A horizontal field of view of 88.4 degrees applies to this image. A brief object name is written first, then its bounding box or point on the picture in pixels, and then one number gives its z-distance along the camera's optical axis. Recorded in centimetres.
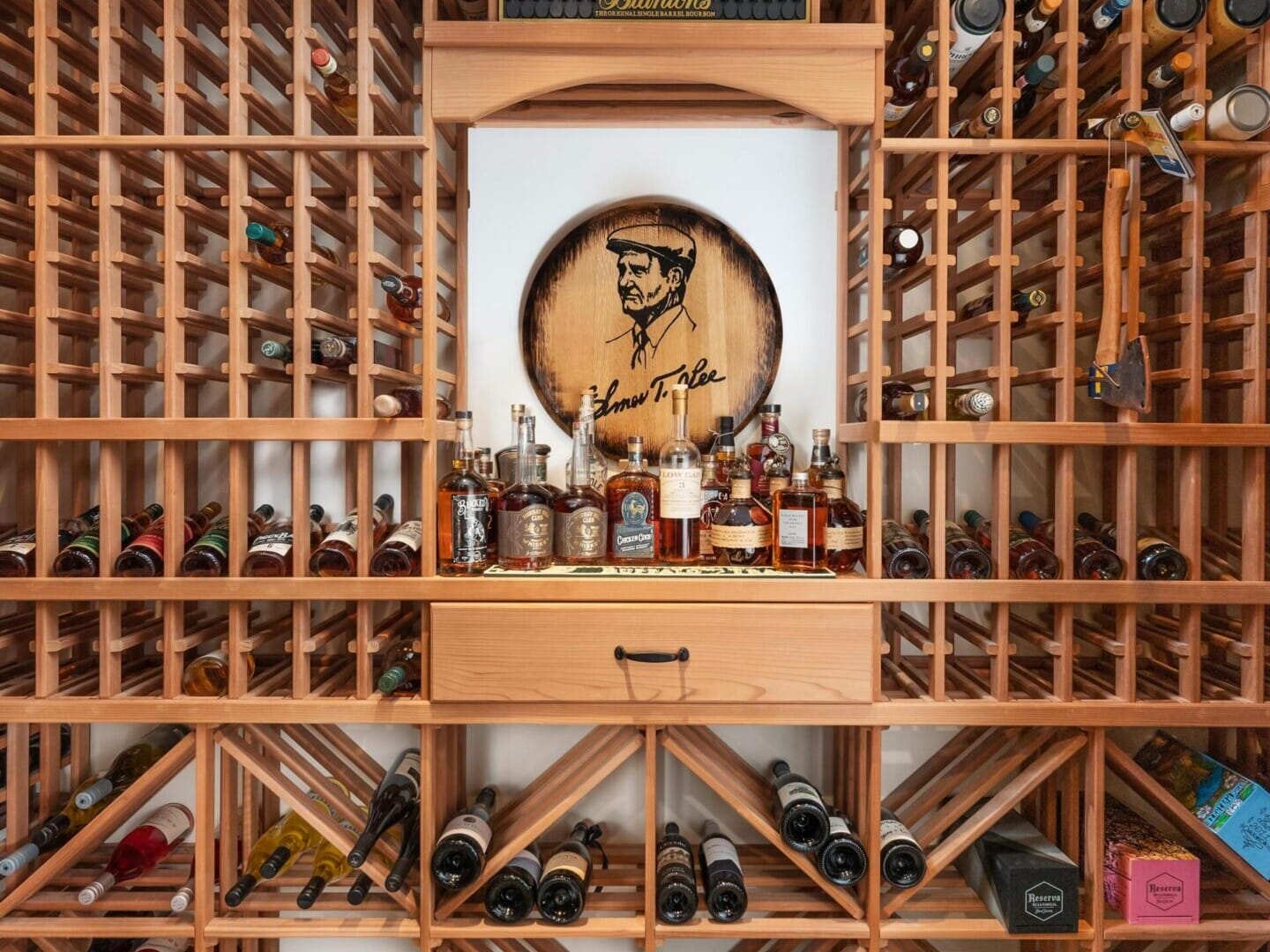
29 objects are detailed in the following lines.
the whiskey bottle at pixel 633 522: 130
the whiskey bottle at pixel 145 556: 123
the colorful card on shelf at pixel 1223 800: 124
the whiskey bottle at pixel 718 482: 135
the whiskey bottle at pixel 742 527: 129
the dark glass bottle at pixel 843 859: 124
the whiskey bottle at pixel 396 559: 125
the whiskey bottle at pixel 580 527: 131
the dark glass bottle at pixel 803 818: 125
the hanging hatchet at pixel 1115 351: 117
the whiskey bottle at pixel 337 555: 125
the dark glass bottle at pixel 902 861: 123
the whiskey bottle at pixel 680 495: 129
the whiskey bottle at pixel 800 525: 127
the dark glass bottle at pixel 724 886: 124
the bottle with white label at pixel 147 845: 136
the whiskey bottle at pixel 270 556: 124
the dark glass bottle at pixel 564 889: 123
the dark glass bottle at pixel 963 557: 125
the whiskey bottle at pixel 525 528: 126
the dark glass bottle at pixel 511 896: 123
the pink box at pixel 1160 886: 122
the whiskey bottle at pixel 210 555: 124
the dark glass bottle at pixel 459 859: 122
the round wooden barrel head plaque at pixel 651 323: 155
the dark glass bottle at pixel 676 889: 123
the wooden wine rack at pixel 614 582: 120
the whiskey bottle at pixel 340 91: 128
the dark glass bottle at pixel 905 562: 125
